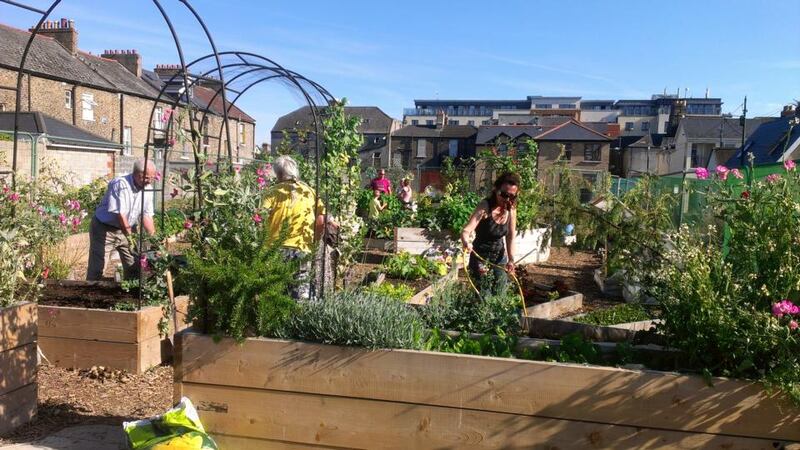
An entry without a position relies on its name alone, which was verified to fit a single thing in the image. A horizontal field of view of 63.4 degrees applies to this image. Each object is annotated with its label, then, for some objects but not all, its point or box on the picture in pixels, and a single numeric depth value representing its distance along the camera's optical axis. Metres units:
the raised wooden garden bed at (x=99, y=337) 4.47
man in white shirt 5.66
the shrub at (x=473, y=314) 3.64
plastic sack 2.75
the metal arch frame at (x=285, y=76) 4.91
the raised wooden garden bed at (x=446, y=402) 2.55
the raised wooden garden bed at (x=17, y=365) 3.38
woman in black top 5.21
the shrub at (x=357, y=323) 2.85
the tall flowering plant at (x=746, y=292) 2.48
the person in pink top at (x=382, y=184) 11.79
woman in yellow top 4.49
